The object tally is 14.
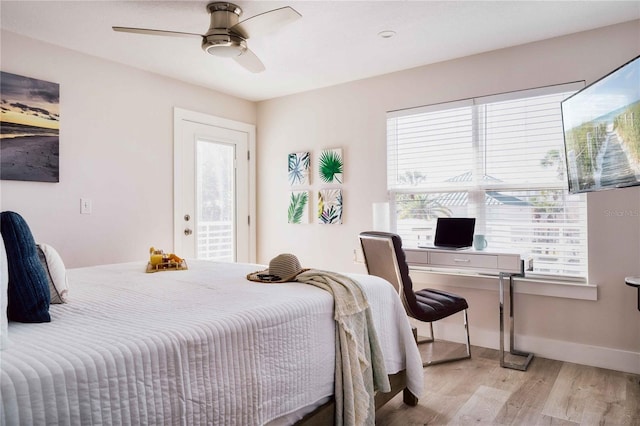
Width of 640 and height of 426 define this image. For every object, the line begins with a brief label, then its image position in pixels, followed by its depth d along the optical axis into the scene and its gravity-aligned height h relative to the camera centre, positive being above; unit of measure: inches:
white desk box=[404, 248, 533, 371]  113.8 -13.4
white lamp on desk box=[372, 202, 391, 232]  142.1 +0.7
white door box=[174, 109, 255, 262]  159.9 +13.1
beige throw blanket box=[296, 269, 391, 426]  67.2 -23.2
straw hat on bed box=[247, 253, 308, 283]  83.9 -10.6
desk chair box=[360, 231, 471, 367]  109.0 -16.7
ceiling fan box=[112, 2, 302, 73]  87.6 +42.5
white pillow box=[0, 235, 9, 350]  45.0 -7.8
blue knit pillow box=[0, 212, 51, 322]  52.9 -7.3
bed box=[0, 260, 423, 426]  39.7 -15.5
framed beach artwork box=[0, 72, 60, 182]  113.5 +26.5
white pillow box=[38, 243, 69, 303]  63.7 -8.0
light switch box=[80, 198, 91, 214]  130.4 +5.1
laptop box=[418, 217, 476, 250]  129.5 -5.0
